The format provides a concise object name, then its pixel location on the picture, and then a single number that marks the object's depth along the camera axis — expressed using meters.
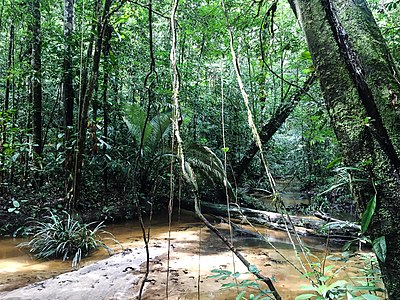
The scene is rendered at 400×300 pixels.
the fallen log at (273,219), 4.94
